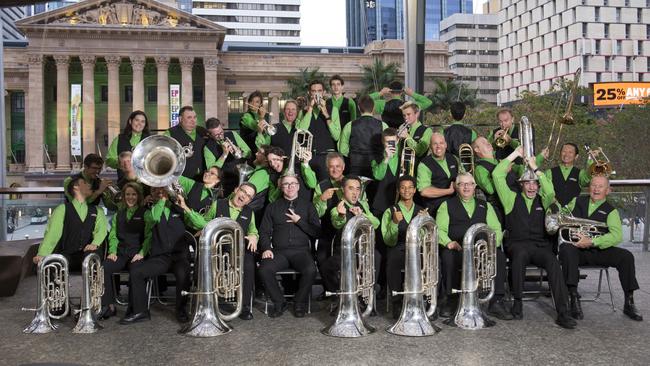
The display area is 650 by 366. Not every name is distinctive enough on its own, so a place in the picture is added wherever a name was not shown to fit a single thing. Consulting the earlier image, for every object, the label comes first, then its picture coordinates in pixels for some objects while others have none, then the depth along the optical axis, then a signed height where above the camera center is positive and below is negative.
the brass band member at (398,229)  5.47 -0.42
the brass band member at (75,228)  5.75 -0.39
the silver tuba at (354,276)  4.86 -0.72
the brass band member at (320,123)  6.95 +0.61
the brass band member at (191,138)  6.70 +0.46
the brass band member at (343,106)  7.20 +0.83
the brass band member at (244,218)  5.46 -0.31
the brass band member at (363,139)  6.58 +0.42
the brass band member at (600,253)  5.50 -0.64
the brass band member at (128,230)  5.70 -0.41
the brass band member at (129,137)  6.59 +0.47
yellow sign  56.66 +7.35
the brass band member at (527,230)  5.42 -0.45
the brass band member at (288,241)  5.56 -0.52
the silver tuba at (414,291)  4.89 -0.83
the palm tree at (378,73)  50.66 +8.42
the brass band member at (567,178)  6.41 +0.00
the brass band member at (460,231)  5.47 -0.44
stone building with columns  53.06 +9.41
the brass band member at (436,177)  6.05 +0.03
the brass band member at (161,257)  5.42 -0.63
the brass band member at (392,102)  7.29 +0.87
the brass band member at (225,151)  6.48 +0.31
